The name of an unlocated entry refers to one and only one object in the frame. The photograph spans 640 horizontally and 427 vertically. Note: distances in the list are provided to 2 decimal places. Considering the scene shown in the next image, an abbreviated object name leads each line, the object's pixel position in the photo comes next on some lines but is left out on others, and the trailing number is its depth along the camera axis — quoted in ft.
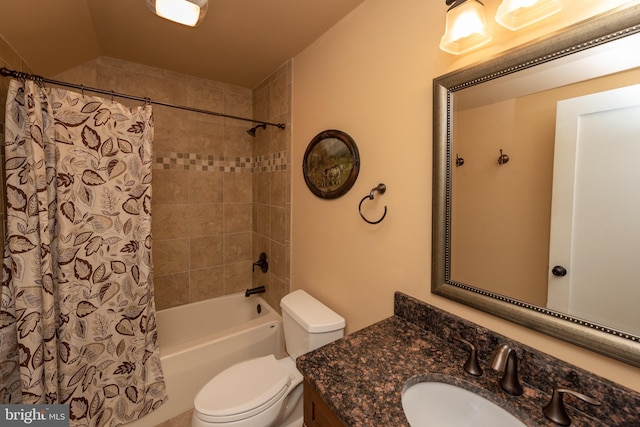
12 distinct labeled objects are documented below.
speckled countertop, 2.13
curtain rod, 3.85
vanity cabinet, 2.54
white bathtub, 5.39
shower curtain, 4.01
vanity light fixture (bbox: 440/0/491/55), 2.66
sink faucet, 2.40
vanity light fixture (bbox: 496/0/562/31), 2.34
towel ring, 4.03
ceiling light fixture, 3.73
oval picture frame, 4.64
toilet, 3.77
